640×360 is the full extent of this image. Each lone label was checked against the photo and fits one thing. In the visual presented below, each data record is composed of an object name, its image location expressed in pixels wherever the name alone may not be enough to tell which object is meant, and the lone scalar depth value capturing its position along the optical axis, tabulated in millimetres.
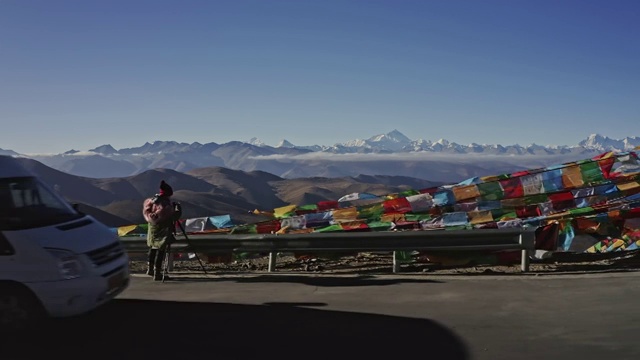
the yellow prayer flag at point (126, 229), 15285
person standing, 9391
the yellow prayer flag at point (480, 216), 12162
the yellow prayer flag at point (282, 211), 14355
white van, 5426
